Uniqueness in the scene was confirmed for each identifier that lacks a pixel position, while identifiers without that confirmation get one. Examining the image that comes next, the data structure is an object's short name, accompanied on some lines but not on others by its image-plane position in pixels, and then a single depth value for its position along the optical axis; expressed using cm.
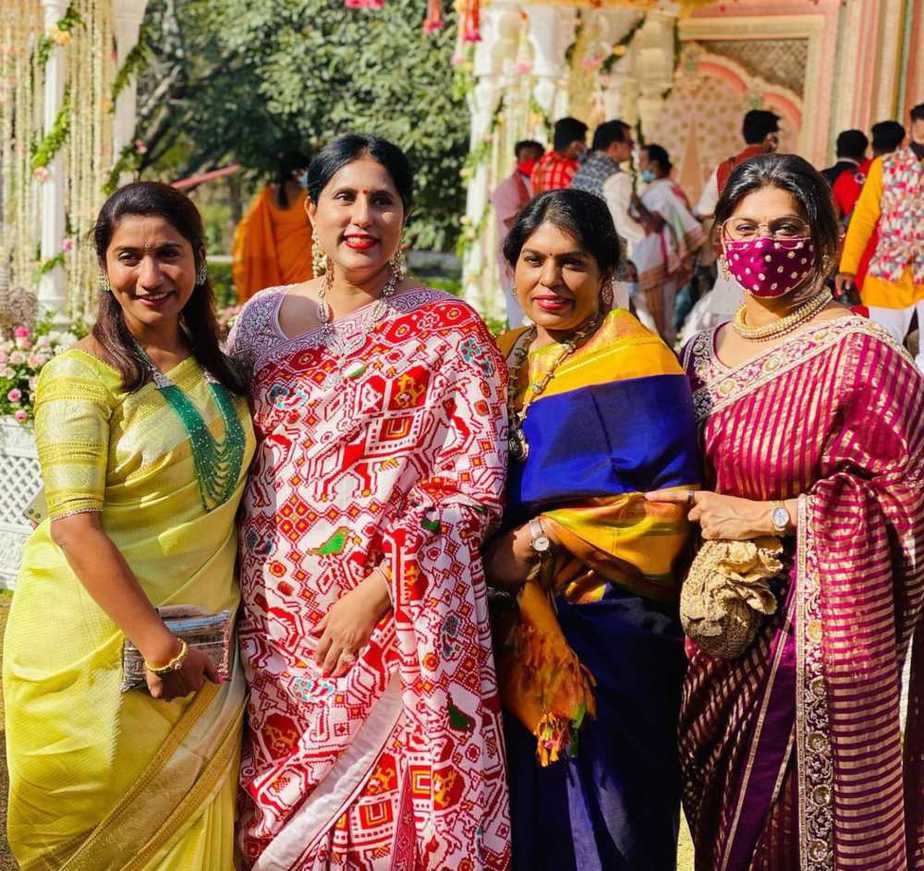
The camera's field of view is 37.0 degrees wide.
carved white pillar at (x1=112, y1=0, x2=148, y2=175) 848
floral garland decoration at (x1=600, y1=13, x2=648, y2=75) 1373
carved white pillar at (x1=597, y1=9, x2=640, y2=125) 1359
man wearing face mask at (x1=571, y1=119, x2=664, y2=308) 1013
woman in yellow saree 268
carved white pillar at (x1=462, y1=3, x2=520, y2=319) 1259
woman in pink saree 287
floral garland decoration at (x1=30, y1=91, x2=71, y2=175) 812
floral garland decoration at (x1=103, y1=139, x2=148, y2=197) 848
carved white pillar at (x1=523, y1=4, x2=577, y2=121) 1199
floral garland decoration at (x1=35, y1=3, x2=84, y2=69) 789
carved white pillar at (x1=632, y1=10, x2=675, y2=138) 1466
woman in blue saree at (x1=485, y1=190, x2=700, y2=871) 288
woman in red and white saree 286
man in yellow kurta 890
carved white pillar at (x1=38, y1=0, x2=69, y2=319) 817
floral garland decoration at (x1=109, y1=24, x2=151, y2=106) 849
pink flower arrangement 604
